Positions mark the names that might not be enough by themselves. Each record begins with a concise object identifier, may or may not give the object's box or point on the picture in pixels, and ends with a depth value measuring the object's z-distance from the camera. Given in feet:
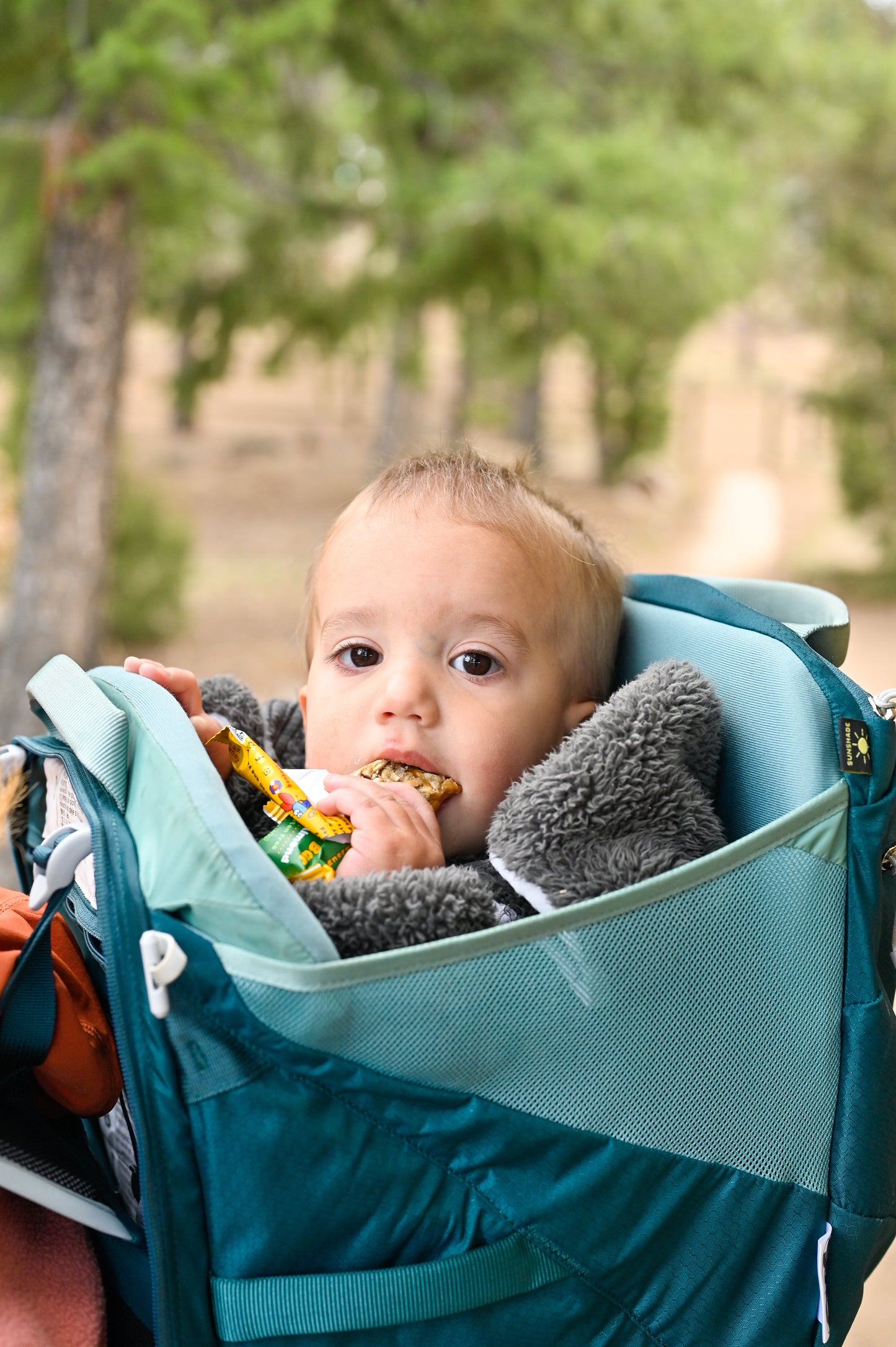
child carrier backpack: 3.27
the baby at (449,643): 4.85
